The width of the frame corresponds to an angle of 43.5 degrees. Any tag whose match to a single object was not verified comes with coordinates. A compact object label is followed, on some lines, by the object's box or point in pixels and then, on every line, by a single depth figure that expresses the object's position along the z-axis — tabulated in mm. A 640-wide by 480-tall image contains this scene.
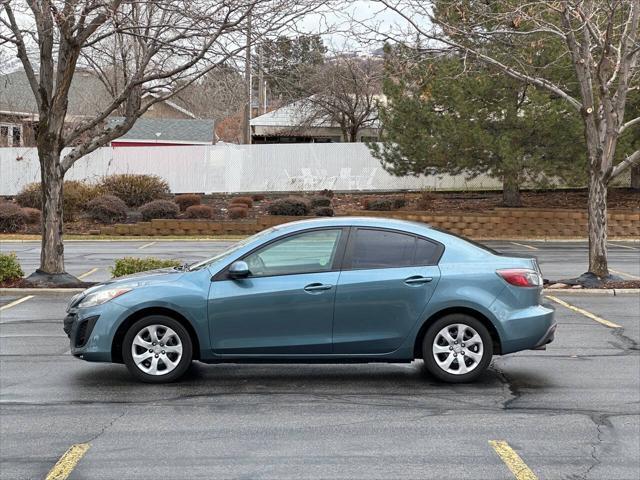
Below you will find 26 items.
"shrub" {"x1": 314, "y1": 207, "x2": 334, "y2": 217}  28592
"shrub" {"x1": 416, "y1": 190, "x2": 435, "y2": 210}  29980
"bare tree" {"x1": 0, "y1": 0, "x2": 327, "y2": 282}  13203
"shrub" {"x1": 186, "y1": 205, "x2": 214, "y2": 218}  29609
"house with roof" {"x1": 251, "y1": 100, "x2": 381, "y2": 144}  44281
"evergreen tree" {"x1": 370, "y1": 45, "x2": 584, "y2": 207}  24844
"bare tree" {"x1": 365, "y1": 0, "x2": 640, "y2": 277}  13359
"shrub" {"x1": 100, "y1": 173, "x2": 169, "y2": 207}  31922
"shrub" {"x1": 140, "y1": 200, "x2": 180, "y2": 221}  29297
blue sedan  7297
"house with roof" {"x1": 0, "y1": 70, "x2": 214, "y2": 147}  42469
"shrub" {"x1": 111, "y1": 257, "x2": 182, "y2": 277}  12758
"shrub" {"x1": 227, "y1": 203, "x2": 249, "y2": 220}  29359
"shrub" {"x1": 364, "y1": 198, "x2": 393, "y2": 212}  29453
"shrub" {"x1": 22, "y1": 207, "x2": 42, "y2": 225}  29219
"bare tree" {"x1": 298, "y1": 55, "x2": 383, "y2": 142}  37344
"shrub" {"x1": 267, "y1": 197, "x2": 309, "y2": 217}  28859
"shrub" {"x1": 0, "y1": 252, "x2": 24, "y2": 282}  14288
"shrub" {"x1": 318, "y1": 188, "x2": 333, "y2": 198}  33256
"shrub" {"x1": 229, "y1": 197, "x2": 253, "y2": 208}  31419
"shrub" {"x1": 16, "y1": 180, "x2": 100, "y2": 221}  30531
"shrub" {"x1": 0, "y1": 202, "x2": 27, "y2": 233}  28703
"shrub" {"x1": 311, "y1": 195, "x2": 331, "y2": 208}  29984
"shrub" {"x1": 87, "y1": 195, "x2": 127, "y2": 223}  29703
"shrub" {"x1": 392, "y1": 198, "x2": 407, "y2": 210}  29850
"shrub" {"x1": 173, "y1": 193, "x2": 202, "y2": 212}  31344
